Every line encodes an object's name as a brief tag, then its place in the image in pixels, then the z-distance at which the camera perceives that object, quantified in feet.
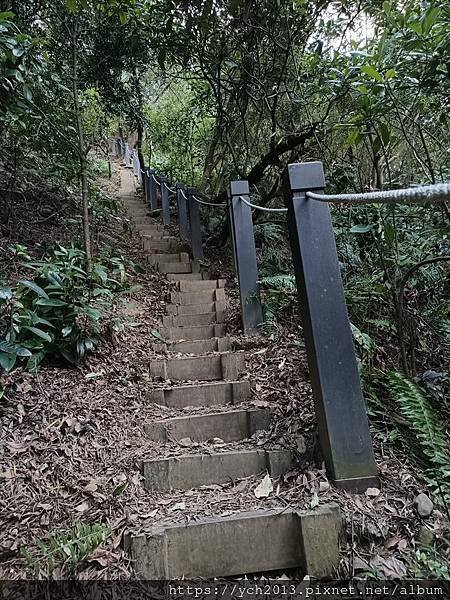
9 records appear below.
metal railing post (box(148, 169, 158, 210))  30.22
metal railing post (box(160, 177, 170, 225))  25.12
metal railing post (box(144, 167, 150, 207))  32.52
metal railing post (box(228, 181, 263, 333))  11.64
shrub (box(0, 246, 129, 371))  7.94
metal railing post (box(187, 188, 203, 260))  18.47
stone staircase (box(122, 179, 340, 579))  5.27
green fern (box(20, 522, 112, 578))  5.01
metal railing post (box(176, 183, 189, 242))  21.21
